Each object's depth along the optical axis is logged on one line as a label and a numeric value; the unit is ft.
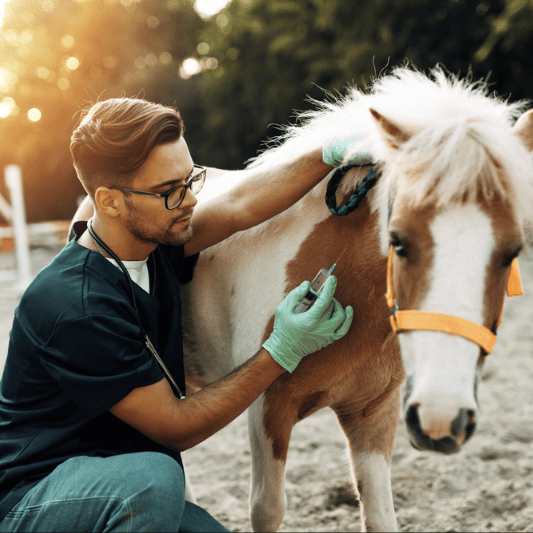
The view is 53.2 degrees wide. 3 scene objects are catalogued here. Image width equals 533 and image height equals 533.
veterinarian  4.56
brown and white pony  3.84
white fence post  20.81
